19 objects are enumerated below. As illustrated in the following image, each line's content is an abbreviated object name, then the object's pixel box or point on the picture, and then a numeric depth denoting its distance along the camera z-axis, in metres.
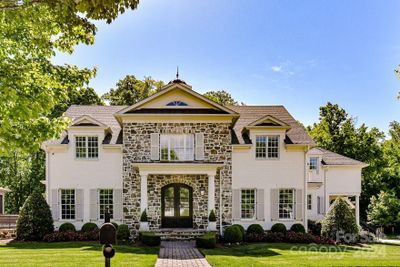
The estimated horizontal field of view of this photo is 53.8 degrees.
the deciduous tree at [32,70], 9.14
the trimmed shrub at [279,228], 22.30
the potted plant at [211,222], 21.48
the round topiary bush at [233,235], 20.66
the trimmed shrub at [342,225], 21.75
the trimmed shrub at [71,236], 20.48
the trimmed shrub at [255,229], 22.12
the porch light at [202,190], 22.65
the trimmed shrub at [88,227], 21.83
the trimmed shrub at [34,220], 20.81
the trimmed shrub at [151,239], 18.77
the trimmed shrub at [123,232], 20.44
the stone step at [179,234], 21.33
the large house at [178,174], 22.62
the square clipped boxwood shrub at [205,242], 18.27
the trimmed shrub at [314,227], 24.80
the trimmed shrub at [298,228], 22.56
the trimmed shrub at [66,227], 22.00
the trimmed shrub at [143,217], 21.34
